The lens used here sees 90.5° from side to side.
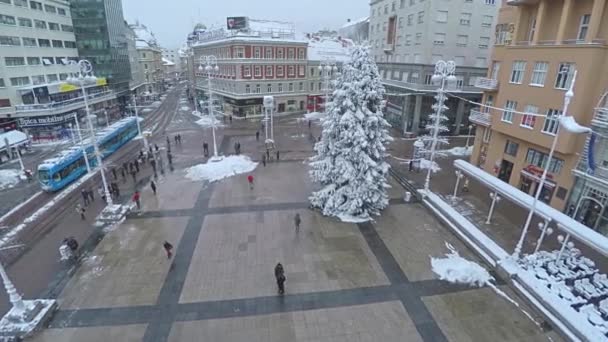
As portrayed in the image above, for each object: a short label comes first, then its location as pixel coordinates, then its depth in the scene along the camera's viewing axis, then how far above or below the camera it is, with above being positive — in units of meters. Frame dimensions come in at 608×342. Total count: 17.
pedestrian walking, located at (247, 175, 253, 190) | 22.02 -7.44
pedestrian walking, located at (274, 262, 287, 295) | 12.12 -7.70
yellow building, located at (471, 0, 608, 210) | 16.38 -0.01
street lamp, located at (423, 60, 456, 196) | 16.89 +0.08
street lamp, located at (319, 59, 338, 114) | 50.83 +0.75
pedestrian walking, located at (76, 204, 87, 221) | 18.46 -8.25
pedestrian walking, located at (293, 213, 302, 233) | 16.31 -7.56
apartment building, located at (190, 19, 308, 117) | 43.91 +1.33
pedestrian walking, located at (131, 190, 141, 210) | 19.30 -7.83
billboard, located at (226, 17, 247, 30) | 45.34 +7.67
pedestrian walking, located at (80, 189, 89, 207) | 20.16 -8.10
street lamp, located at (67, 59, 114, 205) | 15.07 -0.37
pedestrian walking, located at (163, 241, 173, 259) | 14.11 -7.98
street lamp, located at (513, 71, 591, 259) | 9.32 -1.24
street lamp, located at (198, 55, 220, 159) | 26.58 +0.51
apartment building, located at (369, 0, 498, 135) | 33.00 +3.53
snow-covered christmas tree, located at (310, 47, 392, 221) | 16.64 -3.90
